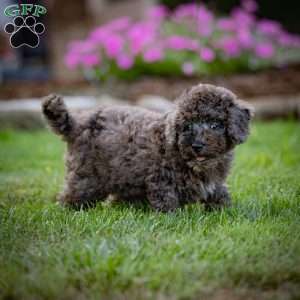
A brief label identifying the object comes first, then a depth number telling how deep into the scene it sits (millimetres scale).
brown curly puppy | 4266
